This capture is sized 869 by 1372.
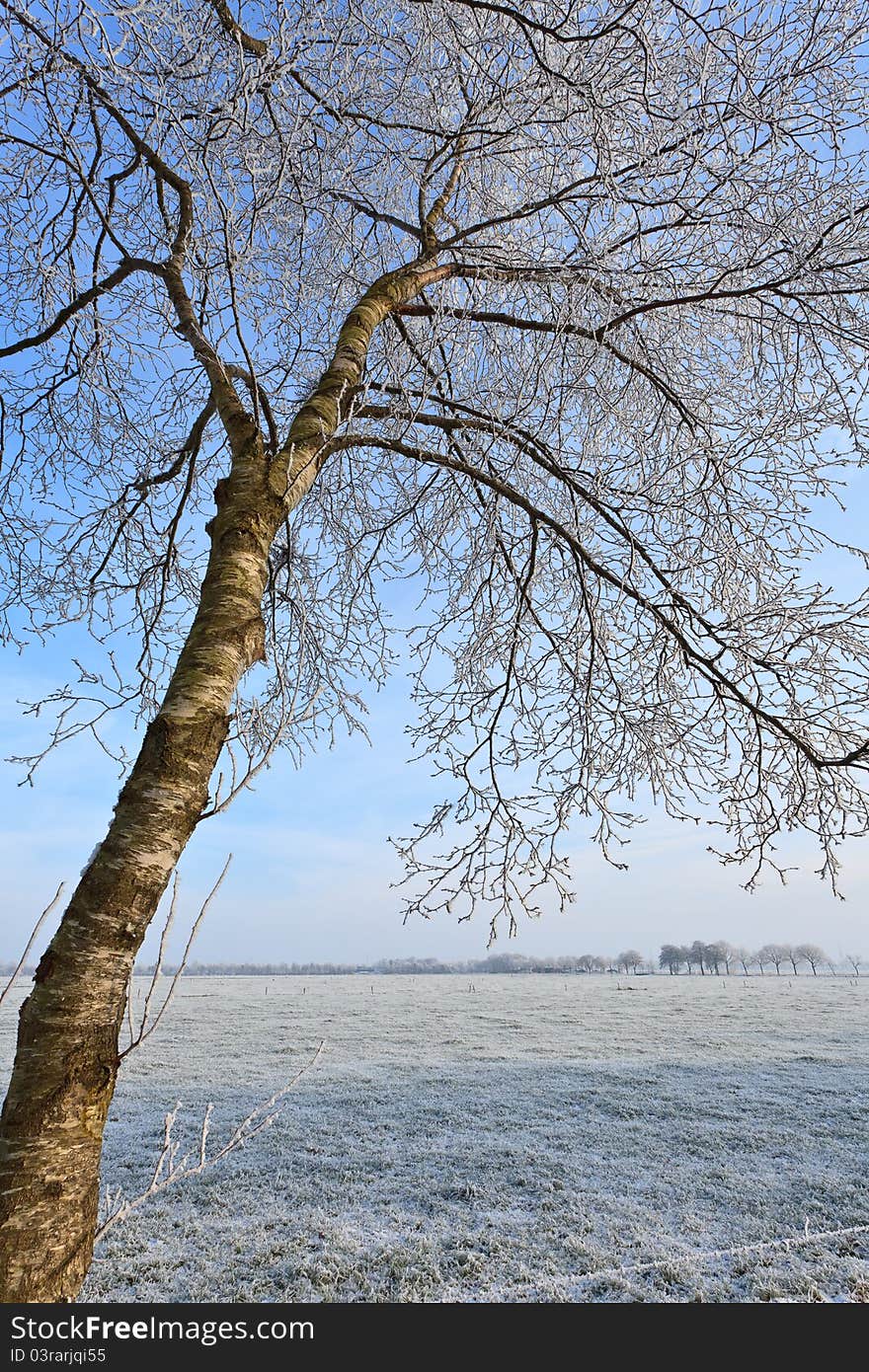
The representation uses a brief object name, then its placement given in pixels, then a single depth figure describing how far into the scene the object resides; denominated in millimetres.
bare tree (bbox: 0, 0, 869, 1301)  1865
